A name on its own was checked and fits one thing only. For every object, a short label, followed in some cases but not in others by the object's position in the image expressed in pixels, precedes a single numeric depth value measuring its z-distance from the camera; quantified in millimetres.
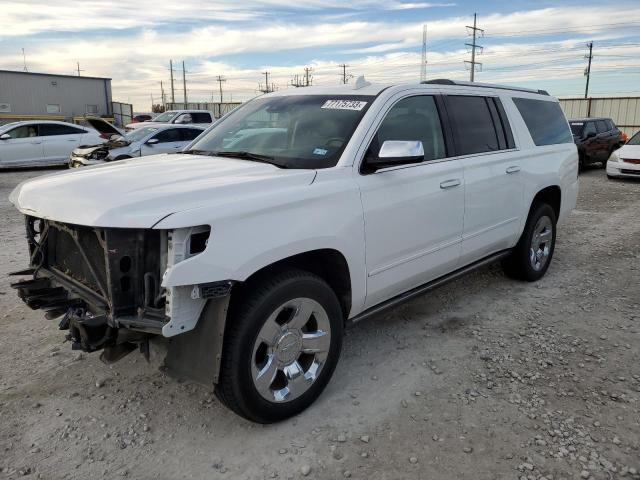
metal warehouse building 33312
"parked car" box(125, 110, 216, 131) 19922
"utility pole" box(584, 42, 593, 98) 63988
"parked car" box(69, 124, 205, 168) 12391
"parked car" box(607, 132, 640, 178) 13461
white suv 2564
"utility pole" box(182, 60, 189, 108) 80438
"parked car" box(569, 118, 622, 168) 15766
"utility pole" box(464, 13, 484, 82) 62416
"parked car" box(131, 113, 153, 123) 32328
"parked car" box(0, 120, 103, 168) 15383
